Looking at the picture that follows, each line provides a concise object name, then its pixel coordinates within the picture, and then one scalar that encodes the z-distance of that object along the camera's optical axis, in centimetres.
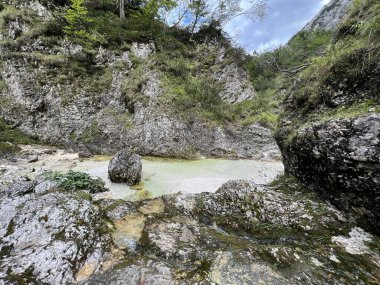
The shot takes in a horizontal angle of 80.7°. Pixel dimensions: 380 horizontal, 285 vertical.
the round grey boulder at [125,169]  770
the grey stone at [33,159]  966
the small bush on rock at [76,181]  659
